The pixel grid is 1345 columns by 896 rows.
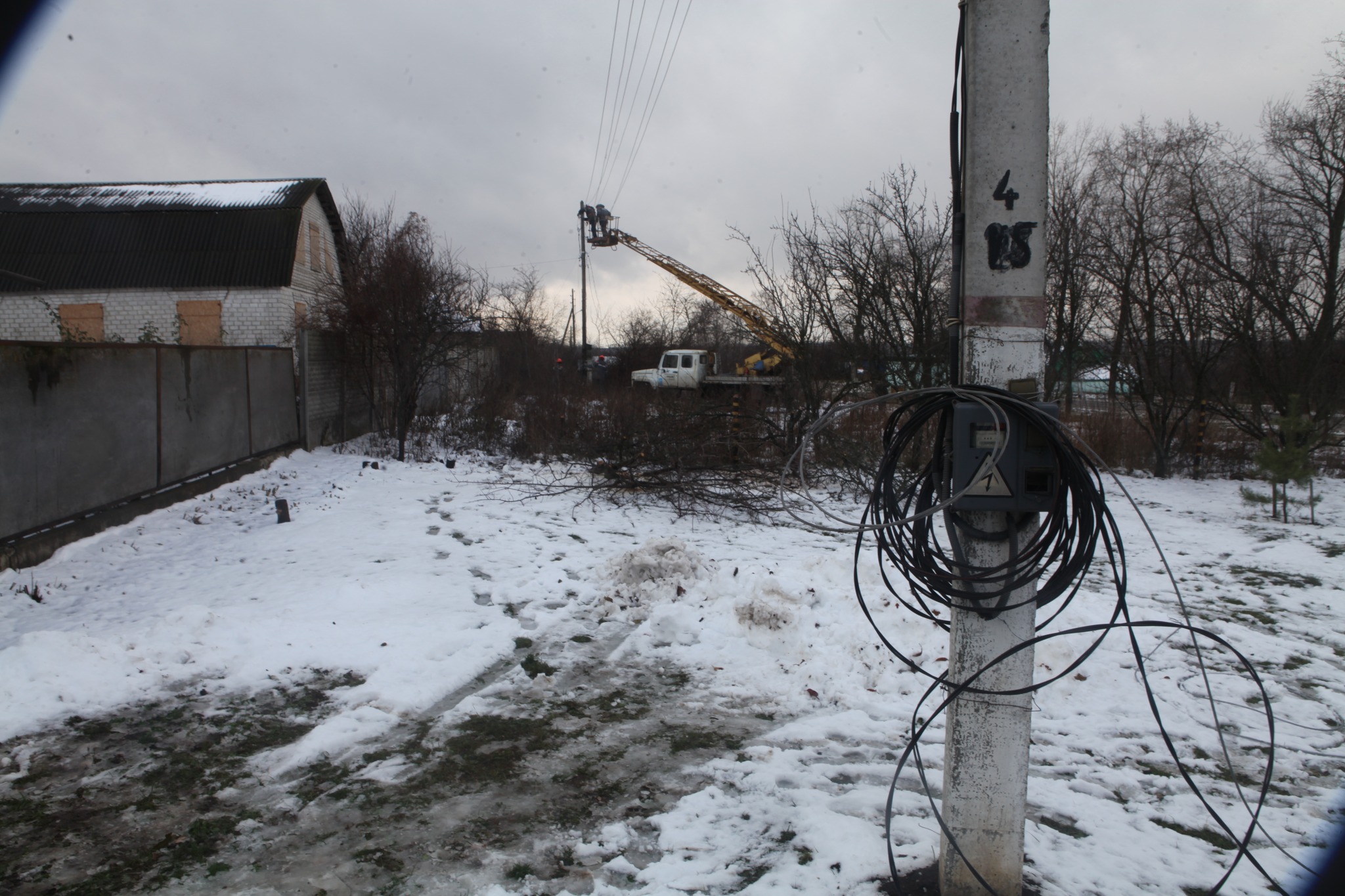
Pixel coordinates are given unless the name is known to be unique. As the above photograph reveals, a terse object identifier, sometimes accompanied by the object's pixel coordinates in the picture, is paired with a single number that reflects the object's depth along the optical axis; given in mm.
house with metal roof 17469
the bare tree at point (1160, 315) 14555
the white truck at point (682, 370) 25562
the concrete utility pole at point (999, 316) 2334
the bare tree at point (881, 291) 12016
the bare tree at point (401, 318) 13820
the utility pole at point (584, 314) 31541
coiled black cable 2283
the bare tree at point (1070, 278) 20547
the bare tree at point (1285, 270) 13195
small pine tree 9797
